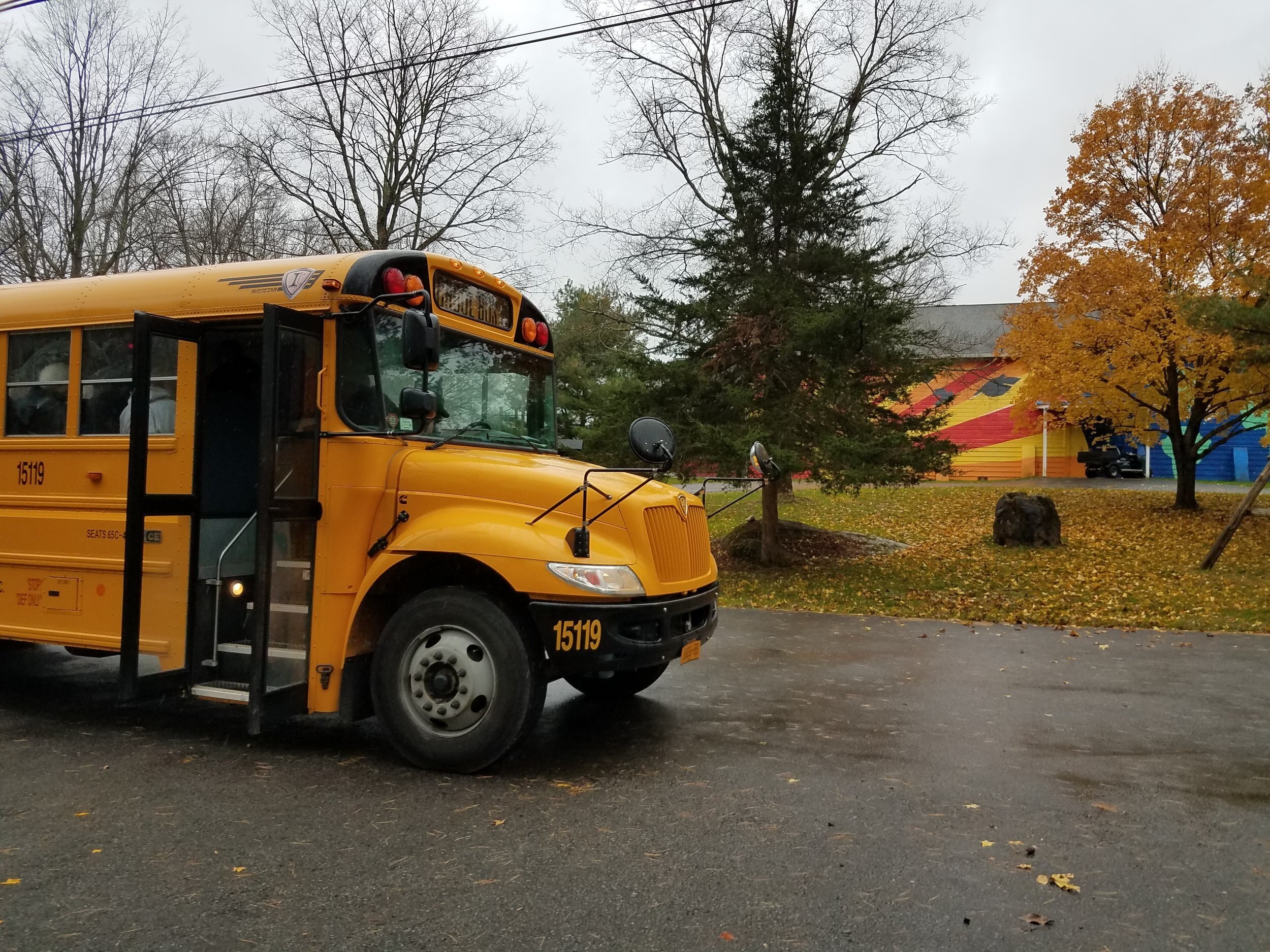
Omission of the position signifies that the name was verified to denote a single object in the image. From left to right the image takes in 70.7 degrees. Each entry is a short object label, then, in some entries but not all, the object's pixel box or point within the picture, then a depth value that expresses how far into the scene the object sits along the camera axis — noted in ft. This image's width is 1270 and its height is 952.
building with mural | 108.06
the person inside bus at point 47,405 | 18.70
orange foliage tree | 53.52
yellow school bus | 15.15
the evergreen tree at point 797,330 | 40.24
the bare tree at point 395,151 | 82.69
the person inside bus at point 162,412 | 17.22
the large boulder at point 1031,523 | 50.85
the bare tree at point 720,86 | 59.52
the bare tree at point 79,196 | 80.07
